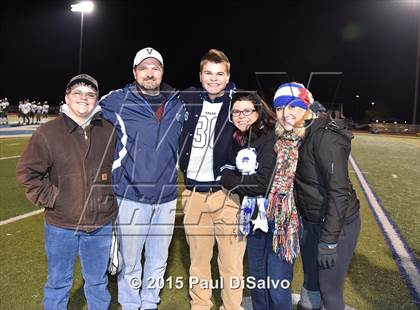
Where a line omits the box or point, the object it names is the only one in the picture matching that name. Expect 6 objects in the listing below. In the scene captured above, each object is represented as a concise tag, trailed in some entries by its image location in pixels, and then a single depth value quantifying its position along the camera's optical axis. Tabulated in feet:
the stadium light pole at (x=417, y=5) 124.30
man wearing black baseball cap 9.18
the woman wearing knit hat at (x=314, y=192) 8.46
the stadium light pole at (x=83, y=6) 95.81
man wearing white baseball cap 10.18
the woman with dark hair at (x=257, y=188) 9.48
